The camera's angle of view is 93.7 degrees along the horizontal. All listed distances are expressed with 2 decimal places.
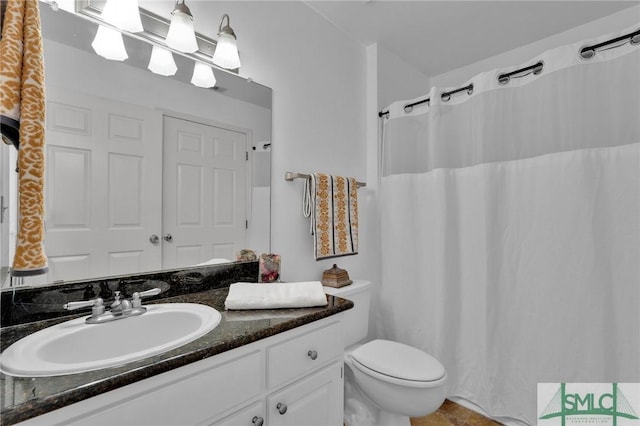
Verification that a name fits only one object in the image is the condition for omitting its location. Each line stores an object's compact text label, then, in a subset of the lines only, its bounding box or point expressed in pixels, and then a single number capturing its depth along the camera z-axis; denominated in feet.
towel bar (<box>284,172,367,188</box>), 5.52
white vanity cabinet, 2.23
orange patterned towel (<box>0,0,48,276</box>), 2.01
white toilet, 4.40
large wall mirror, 3.42
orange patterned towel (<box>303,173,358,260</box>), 5.70
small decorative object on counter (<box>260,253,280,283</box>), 5.06
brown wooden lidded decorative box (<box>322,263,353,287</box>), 5.87
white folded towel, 3.62
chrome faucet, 3.14
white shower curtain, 4.41
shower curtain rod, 4.23
